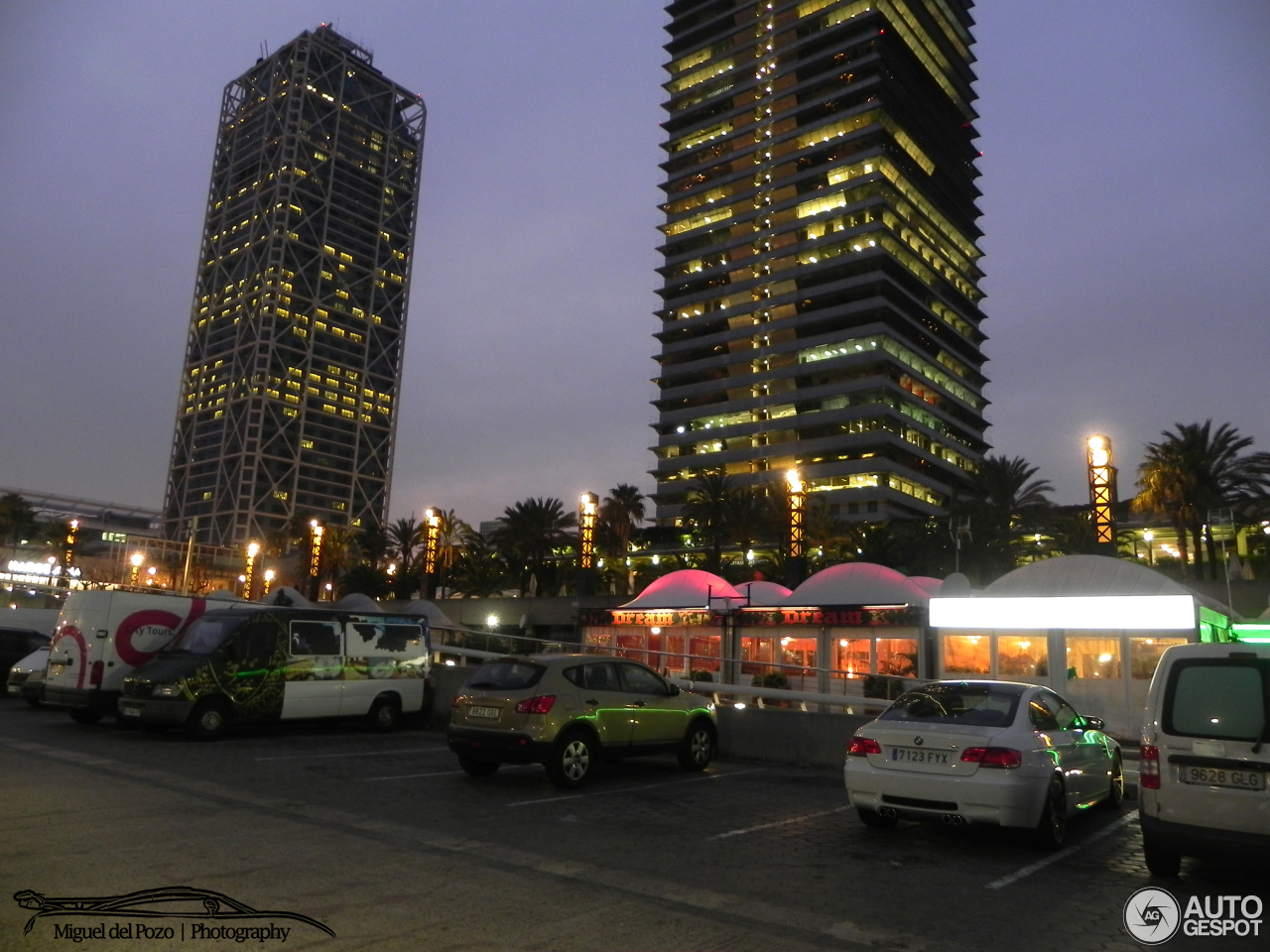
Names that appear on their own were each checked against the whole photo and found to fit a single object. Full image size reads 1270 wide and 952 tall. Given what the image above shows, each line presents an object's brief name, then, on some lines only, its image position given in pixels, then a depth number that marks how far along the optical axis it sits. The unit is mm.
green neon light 20047
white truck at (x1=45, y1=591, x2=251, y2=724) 14859
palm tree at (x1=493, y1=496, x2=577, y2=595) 63594
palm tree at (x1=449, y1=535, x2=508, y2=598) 69375
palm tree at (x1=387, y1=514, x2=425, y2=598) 73125
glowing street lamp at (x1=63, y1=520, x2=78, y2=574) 63034
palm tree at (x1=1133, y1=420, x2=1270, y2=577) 47000
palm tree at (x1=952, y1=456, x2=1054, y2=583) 48188
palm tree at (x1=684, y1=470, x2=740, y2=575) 60625
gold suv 9992
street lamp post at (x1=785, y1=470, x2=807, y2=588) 45219
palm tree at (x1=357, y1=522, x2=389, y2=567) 75438
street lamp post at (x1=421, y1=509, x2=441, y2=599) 61750
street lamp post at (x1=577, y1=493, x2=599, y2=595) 56281
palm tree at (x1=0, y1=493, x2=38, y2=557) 79750
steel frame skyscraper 164375
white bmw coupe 7363
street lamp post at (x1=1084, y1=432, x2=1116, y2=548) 33969
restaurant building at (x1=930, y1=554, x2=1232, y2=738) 21219
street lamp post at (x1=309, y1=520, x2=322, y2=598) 69438
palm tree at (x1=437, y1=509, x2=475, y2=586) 70000
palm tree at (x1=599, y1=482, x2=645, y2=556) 75750
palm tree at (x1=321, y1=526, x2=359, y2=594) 79250
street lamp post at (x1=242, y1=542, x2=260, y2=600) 78938
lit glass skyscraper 105500
